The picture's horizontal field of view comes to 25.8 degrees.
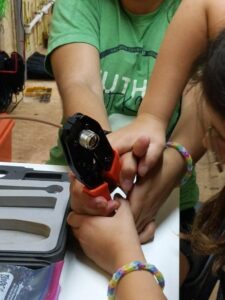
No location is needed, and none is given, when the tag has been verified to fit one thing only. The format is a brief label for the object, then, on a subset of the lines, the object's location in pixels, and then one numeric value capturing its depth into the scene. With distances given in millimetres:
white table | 502
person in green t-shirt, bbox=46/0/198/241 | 792
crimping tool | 508
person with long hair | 499
